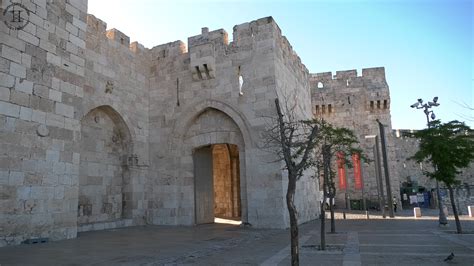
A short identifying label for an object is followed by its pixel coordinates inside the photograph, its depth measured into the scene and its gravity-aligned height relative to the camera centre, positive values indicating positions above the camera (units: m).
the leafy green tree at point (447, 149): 10.38 +0.93
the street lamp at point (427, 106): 14.26 +3.11
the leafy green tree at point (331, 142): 9.39 +1.16
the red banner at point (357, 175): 25.56 +0.47
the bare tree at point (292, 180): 4.95 +0.05
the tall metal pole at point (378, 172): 18.50 +0.51
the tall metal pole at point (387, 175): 17.95 +0.29
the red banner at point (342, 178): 26.99 +0.28
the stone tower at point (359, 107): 26.47 +6.04
